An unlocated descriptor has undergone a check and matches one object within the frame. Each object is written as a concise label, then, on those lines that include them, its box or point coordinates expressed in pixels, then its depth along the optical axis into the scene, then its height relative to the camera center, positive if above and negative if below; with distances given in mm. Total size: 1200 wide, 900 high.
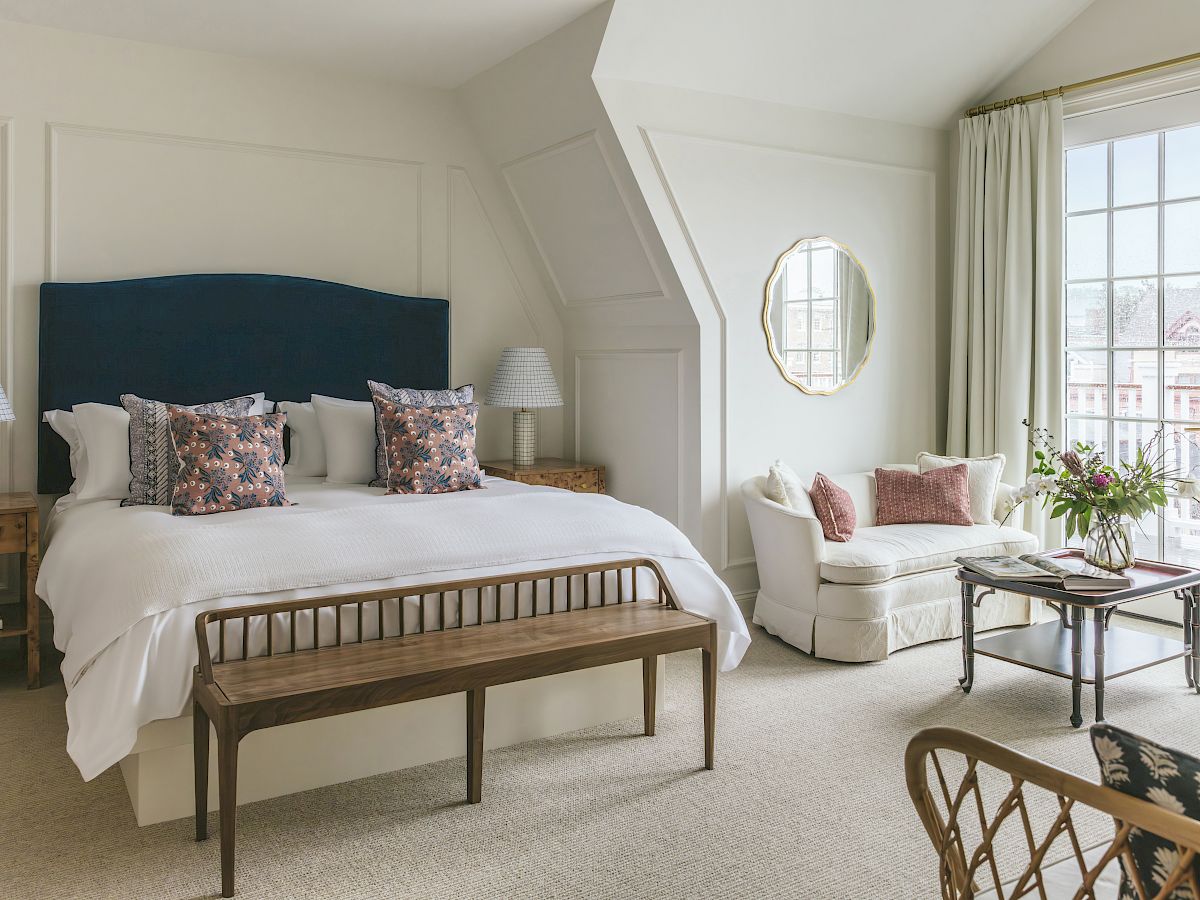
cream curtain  4805 +832
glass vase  3373 -341
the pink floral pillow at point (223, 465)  3297 -95
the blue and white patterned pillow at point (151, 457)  3508 -74
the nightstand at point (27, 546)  3492 -401
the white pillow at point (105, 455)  3643 -72
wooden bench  2211 -550
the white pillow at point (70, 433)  3825 +13
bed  2426 -332
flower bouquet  3330 -195
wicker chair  1080 -463
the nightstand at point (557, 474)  4707 -165
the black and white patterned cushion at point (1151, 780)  1089 -386
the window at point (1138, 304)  4414 +674
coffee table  3150 -721
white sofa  3830 -569
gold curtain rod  4285 +1716
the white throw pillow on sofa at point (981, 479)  4520 -163
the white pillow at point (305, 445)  4234 -29
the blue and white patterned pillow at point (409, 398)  3941 +175
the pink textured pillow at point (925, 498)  4426 -249
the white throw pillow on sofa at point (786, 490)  4188 -205
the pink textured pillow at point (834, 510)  4145 -289
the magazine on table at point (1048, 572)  3234 -441
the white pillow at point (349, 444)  4047 -22
